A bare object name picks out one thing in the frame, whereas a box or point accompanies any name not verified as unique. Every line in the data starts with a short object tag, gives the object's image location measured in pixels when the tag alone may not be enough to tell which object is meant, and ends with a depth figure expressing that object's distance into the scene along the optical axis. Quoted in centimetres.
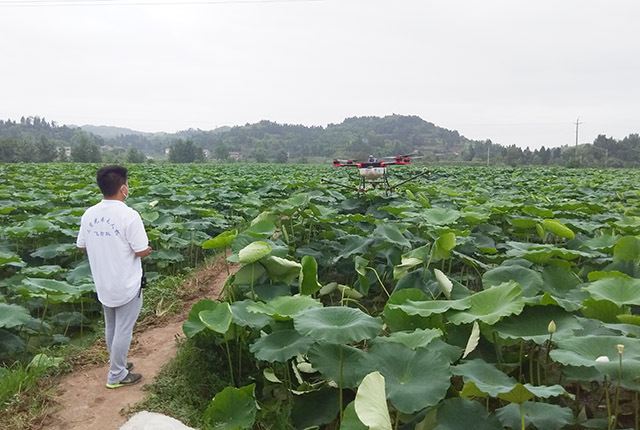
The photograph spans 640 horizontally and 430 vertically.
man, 271
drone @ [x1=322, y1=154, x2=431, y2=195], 681
